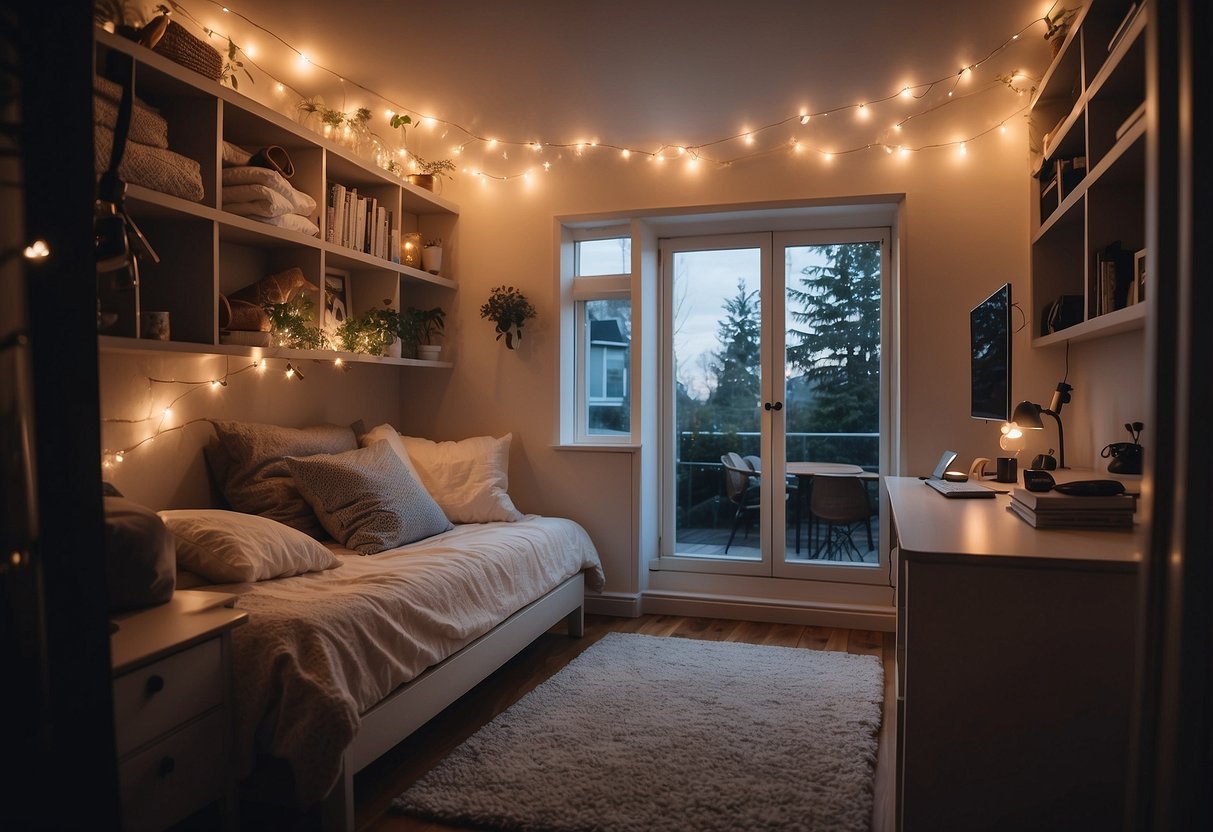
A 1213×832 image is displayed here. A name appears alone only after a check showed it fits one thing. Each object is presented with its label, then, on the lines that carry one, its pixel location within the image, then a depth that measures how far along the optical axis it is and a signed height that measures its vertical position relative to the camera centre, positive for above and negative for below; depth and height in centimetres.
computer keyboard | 258 -29
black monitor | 261 +16
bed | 186 -63
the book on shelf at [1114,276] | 235 +37
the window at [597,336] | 422 +35
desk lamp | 258 -4
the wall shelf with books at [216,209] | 234 +66
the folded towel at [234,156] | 276 +85
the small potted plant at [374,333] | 343 +30
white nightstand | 153 -63
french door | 402 +0
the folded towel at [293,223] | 282 +66
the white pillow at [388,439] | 372 -17
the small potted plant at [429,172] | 409 +120
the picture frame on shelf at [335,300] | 342 +45
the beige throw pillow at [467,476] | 370 -35
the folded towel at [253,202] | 276 +69
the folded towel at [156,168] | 216 +68
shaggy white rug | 209 -106
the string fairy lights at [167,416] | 259 -5
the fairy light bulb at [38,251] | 56 +11
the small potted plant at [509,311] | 413 +47
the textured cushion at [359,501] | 294 -37
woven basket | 247 +110
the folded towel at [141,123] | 216 +79
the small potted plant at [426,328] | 399 +38
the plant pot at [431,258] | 409 +73
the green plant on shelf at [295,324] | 291 +28
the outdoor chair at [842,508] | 402 -53
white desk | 148 -53
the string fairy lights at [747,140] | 342 +130
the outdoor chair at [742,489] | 421 -45
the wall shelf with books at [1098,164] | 216 +76
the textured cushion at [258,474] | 290 -27
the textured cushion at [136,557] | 174 -35
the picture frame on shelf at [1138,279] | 210 +33
